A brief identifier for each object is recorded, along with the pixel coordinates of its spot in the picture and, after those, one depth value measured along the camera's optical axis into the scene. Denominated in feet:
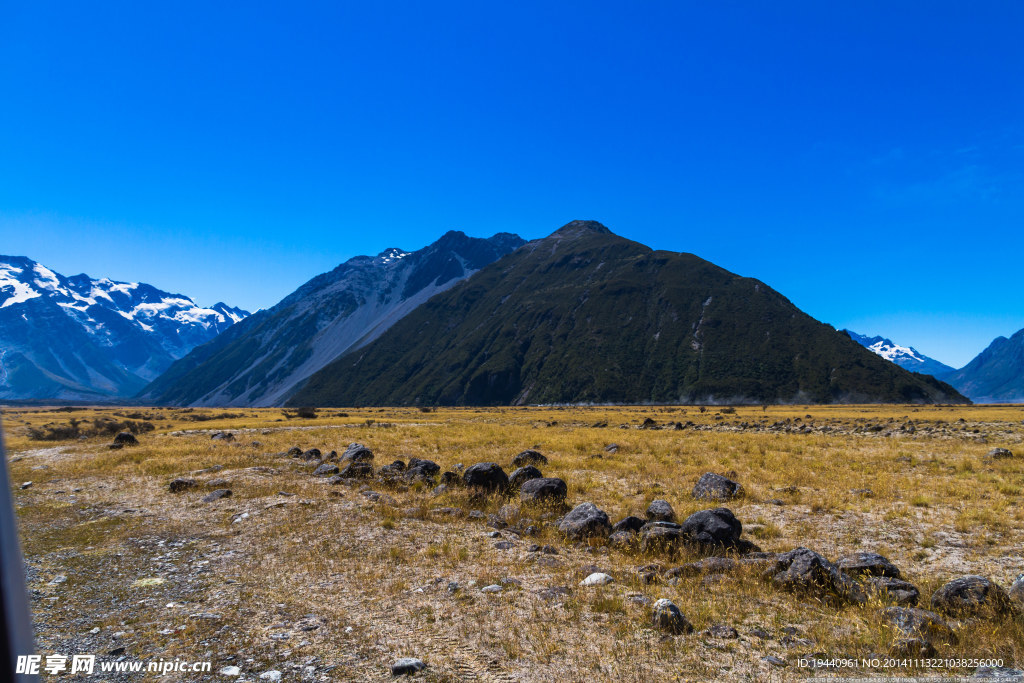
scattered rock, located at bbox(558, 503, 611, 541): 47.88
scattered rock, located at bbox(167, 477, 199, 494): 71.67
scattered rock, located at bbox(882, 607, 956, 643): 26.07
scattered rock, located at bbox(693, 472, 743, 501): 64.49
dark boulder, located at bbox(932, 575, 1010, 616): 28.78
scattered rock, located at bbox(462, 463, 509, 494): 68.39
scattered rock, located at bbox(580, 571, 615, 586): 35.42
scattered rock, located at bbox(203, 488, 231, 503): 65.00
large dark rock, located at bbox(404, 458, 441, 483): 75.62
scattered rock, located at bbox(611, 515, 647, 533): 48.26
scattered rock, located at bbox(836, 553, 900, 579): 35.81
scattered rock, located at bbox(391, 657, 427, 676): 24.41
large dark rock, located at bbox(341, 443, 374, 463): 93.61
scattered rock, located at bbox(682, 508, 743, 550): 43.62
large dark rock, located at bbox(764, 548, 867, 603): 32.39
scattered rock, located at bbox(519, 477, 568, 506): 60.44
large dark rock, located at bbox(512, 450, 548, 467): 90.99
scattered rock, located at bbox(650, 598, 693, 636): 28.25
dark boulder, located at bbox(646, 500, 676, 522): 51.77
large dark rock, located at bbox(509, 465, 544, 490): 70.69
